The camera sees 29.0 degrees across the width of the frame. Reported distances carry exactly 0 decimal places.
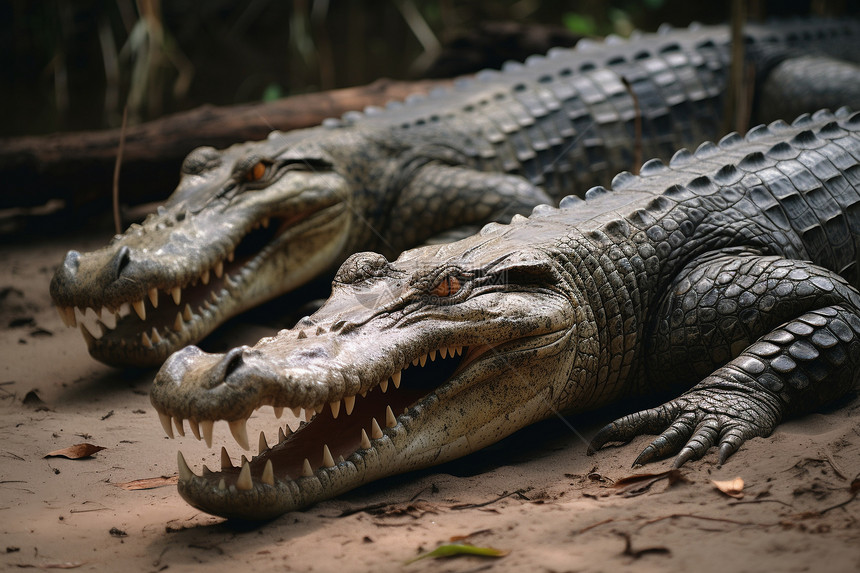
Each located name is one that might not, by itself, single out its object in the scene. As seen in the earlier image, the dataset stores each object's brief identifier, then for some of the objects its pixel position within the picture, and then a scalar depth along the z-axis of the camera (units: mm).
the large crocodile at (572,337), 5508
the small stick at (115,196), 11031
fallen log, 13125
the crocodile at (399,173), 9250
